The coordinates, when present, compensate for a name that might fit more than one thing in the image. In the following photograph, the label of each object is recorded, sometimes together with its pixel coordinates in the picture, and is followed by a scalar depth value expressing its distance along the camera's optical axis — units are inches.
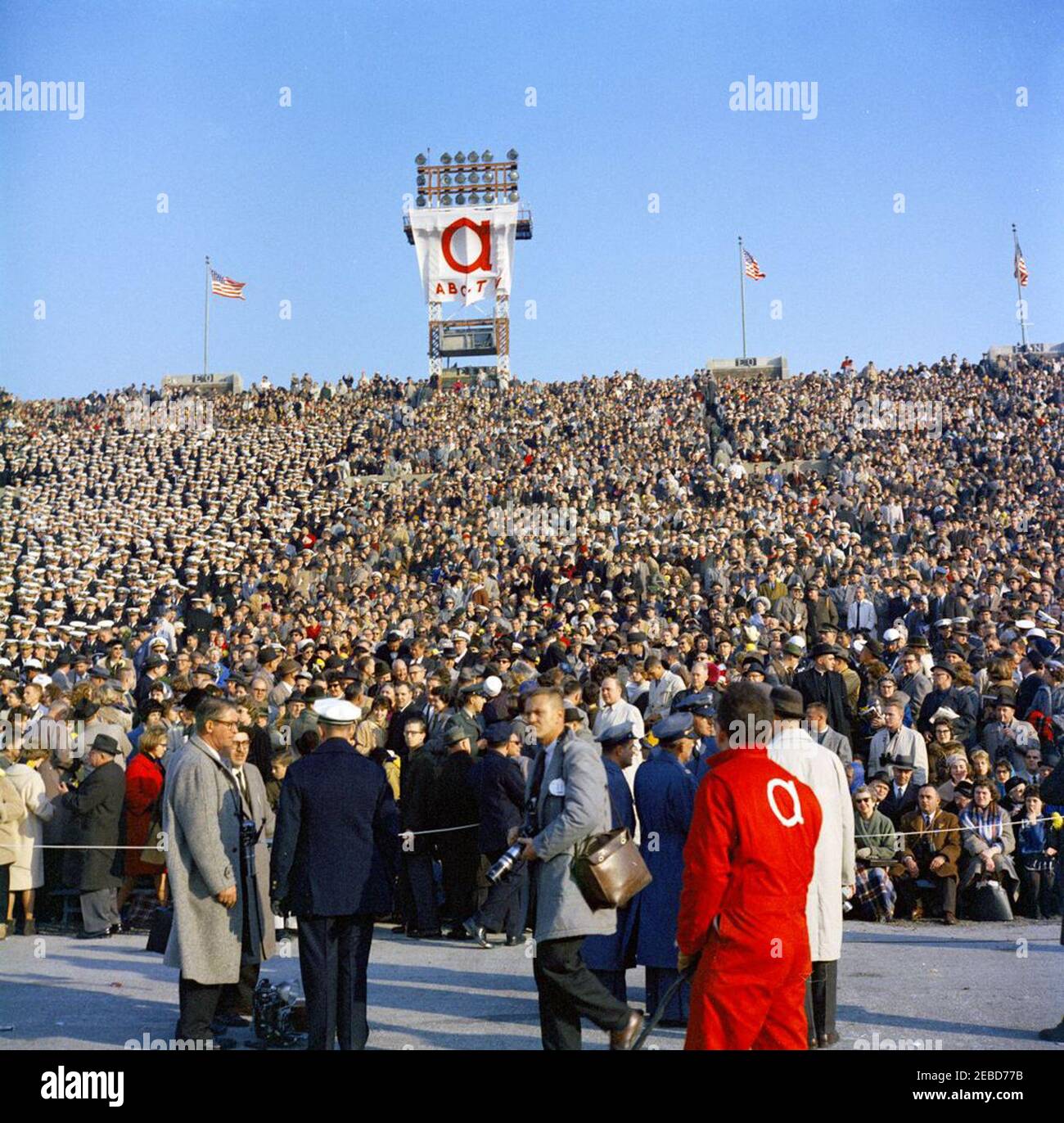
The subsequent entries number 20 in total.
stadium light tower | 2090.3
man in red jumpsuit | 190.4
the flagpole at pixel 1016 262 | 1726.1
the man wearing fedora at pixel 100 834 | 410.9
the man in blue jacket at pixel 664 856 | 286.7
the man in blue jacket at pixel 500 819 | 390.6
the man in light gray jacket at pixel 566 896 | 240.7
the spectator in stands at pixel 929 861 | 417.4
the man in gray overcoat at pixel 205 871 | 264.4
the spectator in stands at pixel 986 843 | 416.8
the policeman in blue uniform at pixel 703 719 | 334.2
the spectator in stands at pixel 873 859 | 417.1
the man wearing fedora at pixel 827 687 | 515.5
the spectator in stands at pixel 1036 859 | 424.8
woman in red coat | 411.8
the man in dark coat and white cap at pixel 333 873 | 256.7
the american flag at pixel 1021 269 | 1715.1
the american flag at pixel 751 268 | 1753.2
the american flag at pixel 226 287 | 1676.9
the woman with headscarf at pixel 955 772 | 438.0
